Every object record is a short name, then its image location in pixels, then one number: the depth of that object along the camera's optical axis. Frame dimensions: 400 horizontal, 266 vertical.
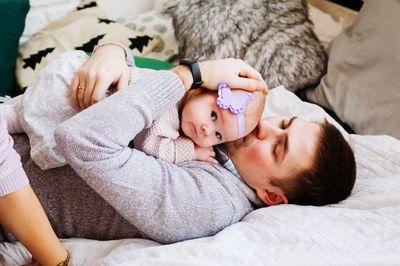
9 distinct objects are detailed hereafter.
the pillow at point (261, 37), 1.77
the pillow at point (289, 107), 1.50
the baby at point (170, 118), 0.97
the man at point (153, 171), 0.84
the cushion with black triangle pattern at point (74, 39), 1.86
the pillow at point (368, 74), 1.48
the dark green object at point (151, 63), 1.79
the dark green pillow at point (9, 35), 1.74
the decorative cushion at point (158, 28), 2.08
